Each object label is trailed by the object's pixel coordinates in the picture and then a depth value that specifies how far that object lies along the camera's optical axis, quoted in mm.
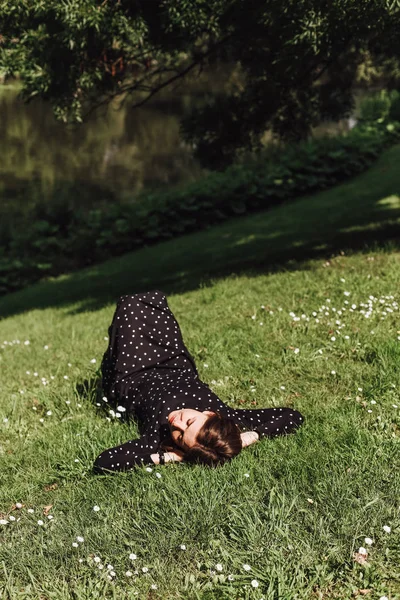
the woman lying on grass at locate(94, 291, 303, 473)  4189
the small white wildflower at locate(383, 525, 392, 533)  3346
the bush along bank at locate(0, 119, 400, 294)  16734
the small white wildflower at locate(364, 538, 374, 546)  3264
